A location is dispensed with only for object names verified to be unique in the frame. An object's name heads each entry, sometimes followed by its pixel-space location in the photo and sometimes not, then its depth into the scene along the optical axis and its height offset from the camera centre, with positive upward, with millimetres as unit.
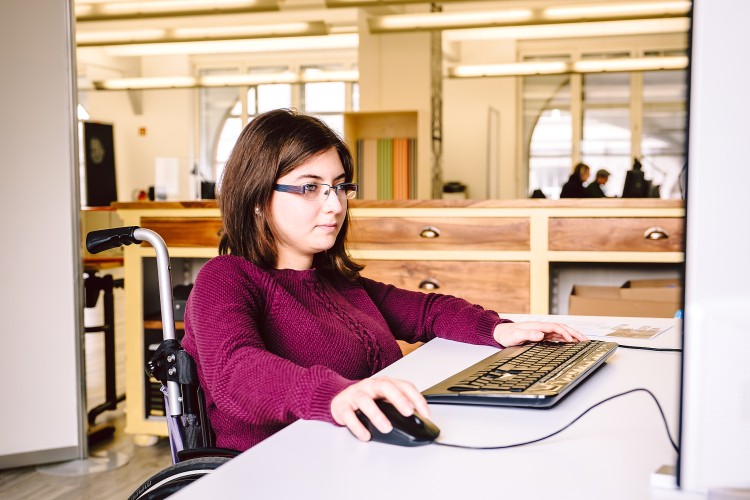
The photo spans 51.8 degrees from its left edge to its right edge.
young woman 1148 -168
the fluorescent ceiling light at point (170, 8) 4527 +1088
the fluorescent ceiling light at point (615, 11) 4766 +1123
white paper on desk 1579 -294
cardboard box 2352 -354
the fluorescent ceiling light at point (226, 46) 7164 +1387
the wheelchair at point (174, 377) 1204 -291
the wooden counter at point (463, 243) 2873 -202
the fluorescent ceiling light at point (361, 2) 4508 +1116
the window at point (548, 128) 10914 +891
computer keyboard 948 -255
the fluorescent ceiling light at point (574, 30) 6889 +1558
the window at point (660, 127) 10211 +871
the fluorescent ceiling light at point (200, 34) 5336 +1109
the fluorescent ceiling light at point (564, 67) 7297 +1221
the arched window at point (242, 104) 12203 +1370
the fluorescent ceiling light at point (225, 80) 7547 +1183
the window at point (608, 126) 10586 +906
